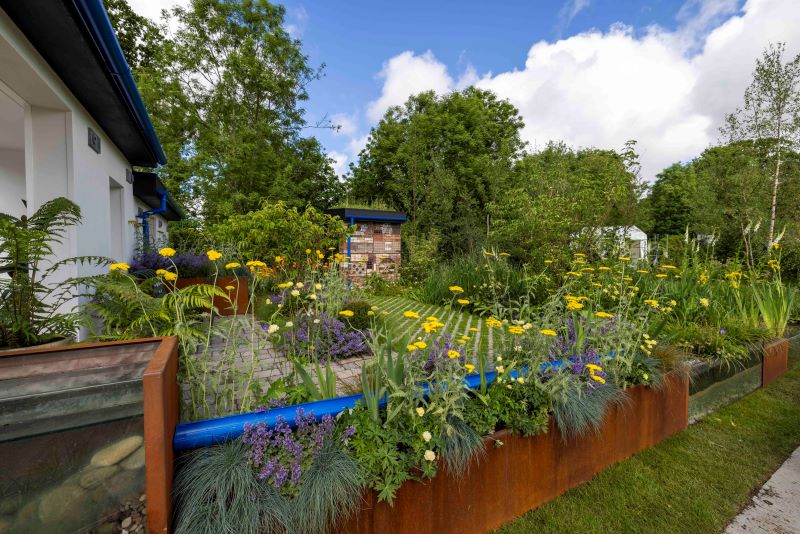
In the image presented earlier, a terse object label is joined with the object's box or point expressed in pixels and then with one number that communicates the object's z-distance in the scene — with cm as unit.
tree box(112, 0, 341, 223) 1362
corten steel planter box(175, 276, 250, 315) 591
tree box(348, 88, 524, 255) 1256
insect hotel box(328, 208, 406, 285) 988
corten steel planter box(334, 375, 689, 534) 149
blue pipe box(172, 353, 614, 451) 129
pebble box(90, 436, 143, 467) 101
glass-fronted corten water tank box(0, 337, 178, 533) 93
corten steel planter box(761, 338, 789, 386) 390
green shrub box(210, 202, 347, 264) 678
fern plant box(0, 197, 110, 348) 193
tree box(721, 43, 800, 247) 902
